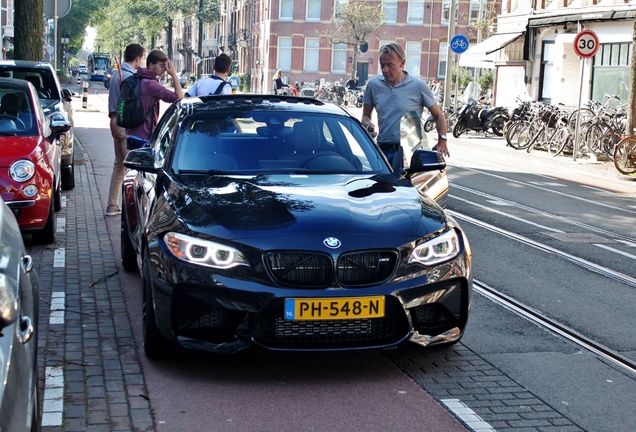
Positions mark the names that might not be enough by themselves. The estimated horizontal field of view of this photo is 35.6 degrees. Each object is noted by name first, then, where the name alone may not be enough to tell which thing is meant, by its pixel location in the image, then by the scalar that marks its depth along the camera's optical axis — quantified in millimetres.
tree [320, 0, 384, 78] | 67250
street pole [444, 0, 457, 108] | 31969
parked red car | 9000
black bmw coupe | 5188
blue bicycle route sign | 31297
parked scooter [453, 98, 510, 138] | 29078
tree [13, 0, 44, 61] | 20359
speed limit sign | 21828
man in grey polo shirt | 9219
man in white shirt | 11148
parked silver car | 2859
